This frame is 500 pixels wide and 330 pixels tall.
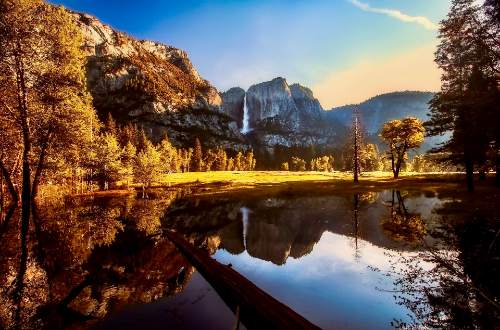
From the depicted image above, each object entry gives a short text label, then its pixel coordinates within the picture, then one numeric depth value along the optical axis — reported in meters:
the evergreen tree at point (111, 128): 107.94
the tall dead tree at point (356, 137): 61.34
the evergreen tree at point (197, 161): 143.12
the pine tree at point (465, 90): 23.09
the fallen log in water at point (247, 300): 7.10
